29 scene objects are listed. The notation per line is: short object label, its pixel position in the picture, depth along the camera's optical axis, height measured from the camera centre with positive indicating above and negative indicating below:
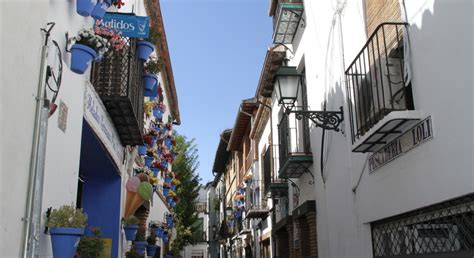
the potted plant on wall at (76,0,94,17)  5.40 +2.62
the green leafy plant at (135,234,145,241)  10.75 +0.57
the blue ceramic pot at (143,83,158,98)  10.43 +3.41
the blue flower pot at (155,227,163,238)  14.58 +0.92
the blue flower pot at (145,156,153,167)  12.92 +2.54
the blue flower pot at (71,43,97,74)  5.09 +2.01
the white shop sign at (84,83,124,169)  6.64 +2.01
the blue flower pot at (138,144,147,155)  11.86 +2.56
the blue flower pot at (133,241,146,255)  10.68 +0.38
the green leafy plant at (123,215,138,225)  9.66 +0.80
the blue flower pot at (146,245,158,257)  12.80 +0.37
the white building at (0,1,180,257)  3.71 +1.35
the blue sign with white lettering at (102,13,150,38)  7.19 +3.25
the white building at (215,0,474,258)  4.52 +1.48
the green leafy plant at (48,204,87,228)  4.49 +0.41
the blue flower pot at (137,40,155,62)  8.74 +3.55
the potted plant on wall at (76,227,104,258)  5.66 +0.20
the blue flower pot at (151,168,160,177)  13.89 +2.46
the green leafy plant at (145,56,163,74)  10.25 +3.80
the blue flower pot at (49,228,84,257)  4.42 +0.22
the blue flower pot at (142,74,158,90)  10.17 +3.51
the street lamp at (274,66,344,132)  8.39 +2.82
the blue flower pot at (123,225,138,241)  9.62 +0.62
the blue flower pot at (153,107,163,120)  13.10 +3.76
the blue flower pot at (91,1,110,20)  5.91 +2.83
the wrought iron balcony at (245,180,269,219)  16.48 +2.25
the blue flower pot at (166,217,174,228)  18.96 +1.58
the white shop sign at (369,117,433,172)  5.06 +1.23
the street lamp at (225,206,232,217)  27.62 +2.86
